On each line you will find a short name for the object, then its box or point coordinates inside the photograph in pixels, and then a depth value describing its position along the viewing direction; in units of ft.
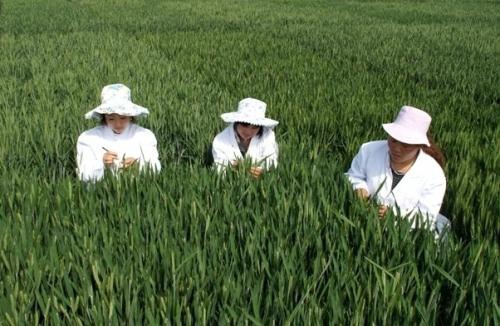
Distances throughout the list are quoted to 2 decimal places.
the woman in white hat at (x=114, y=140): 9.44
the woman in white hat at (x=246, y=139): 9.93
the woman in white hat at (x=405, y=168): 8.06
